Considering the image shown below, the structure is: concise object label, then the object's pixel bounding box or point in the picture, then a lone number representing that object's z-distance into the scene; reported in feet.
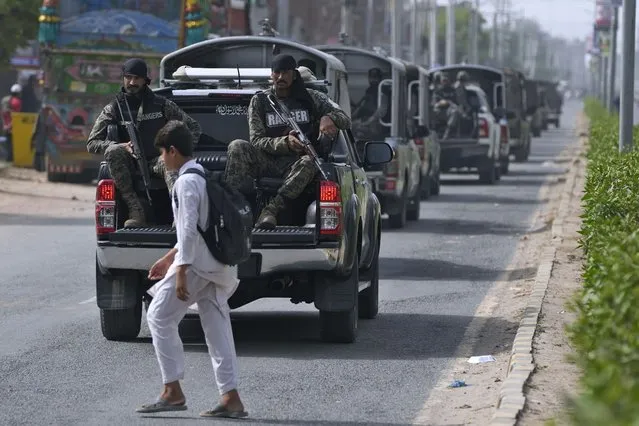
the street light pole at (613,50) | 180.02
